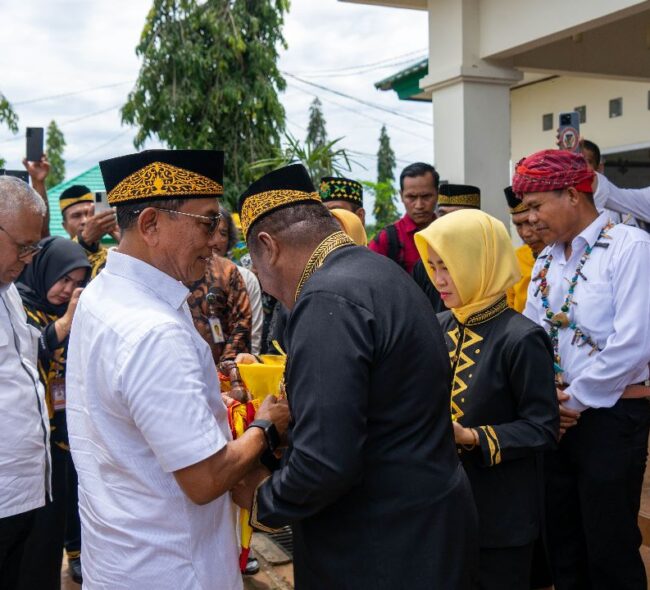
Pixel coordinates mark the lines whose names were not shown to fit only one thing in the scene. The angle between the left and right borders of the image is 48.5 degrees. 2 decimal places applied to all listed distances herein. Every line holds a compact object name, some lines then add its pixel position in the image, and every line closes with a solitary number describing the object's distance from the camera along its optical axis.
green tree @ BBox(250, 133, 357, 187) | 7.91
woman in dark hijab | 3.50
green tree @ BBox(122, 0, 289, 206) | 15.29
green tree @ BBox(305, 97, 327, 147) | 60.34
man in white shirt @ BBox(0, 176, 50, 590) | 2.77
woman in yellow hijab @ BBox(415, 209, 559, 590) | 2.61
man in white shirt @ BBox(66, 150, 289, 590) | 1.80
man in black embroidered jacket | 1.76
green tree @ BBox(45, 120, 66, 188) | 48.25
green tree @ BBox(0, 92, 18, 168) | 11.98
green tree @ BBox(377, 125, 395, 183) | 57.34
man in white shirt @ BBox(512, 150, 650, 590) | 3.04
